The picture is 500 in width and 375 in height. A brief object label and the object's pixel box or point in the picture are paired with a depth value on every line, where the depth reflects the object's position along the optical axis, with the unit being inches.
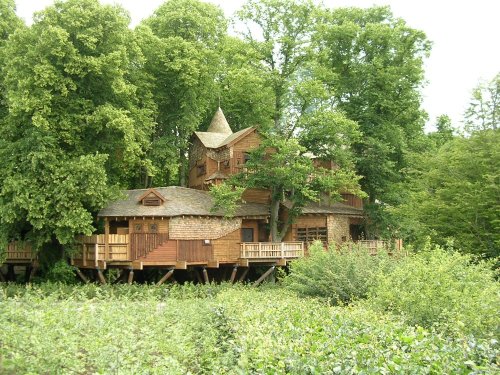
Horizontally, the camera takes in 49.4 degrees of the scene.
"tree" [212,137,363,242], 1152.8
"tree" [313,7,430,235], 1363.2
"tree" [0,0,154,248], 994.7
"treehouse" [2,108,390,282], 1082.7
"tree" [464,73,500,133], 946.1
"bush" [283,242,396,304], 668.1
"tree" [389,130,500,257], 879.1
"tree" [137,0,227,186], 1326.3
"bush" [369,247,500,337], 386.3
